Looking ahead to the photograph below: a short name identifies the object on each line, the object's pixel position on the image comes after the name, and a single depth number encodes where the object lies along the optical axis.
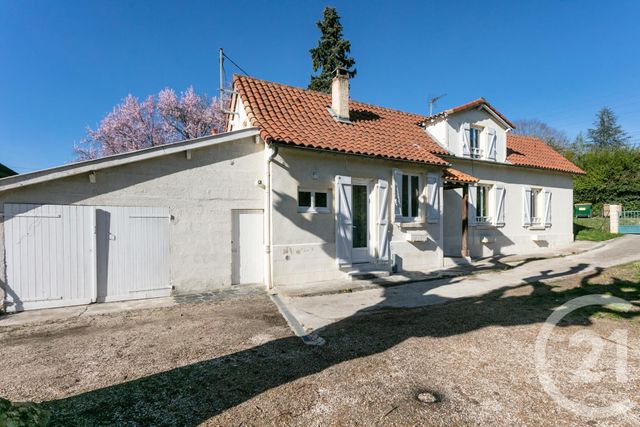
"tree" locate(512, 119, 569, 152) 41.22
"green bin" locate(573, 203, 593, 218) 23.17
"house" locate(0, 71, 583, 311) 6.54
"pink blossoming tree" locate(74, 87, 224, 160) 22.20
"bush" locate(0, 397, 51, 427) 2.05
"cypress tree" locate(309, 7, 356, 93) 22.84
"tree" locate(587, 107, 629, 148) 43.87
